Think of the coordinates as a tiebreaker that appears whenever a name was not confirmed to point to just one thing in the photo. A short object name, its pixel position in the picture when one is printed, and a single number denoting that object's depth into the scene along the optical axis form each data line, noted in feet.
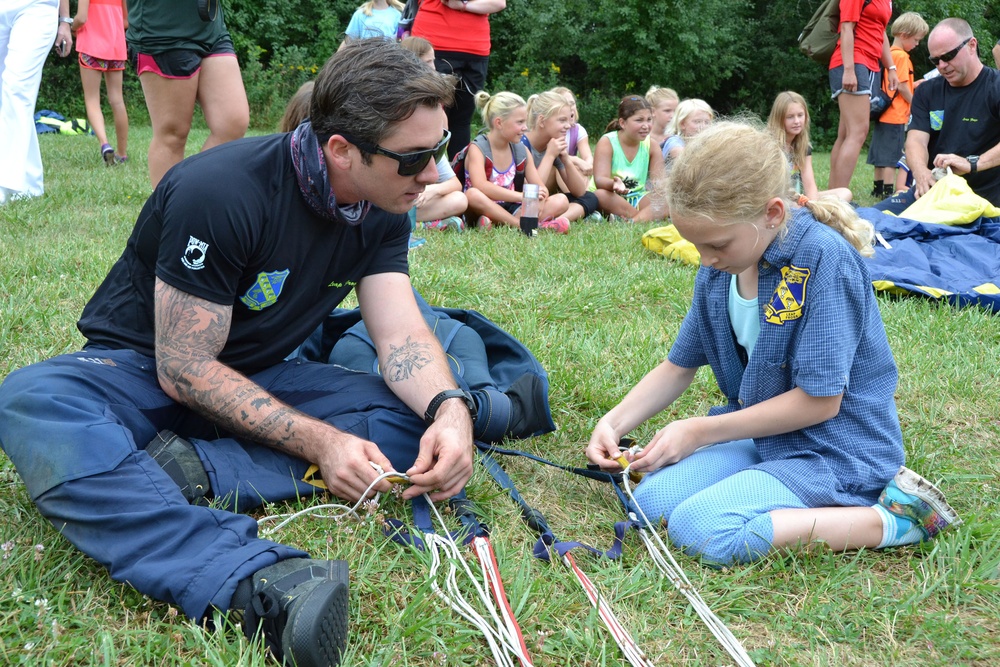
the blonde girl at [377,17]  26.91
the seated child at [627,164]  24.62
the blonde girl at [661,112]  28.12
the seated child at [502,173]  21.93
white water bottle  20.99
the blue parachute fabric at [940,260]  15.08
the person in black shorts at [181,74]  14.87
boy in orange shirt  31.30
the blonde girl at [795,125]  23.76
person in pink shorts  29.40
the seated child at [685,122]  24.88
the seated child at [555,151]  23.61
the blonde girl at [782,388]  7.42
